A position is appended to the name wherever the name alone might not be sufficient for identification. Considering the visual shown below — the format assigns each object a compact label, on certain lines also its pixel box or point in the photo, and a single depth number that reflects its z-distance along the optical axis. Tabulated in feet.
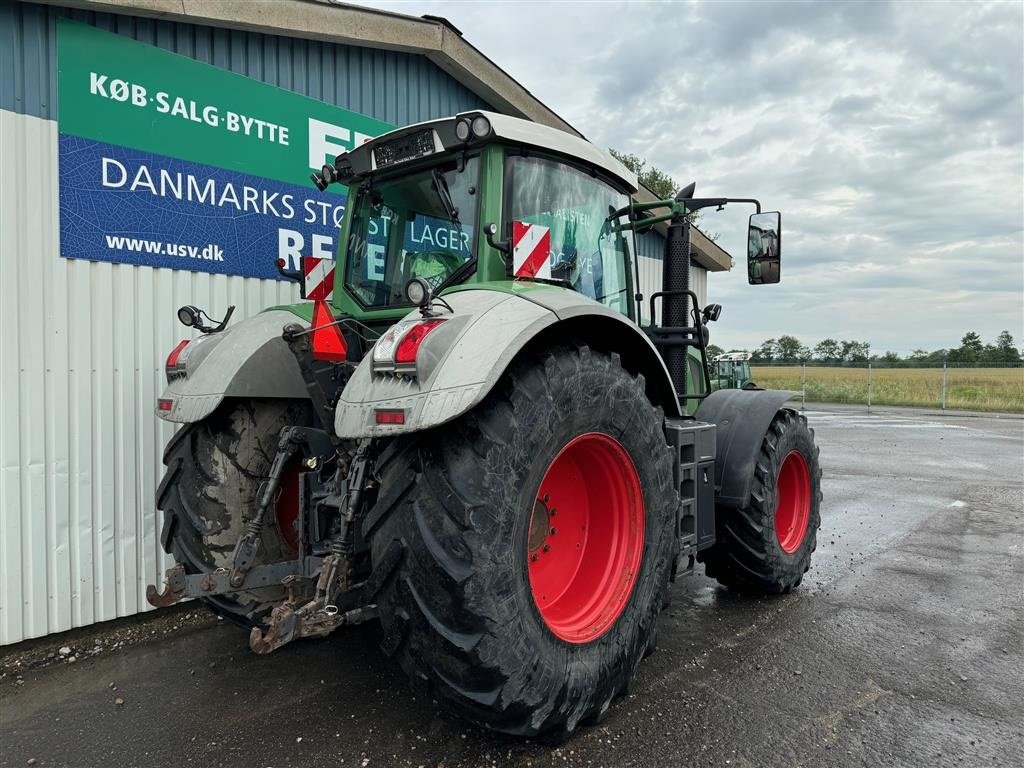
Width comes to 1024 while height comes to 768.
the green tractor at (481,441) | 7.54
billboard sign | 13.20
